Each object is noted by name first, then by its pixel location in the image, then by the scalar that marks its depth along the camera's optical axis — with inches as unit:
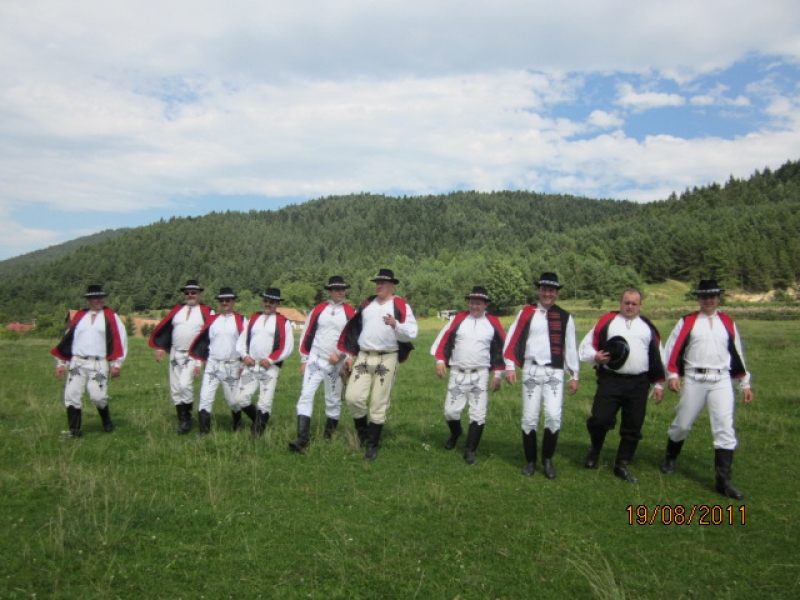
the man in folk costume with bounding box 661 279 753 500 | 272.1
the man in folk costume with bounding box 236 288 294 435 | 357.1
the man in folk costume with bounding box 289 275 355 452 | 346.6
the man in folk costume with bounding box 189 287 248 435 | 366.3
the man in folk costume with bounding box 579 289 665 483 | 291.4
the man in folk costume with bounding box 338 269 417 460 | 322.3
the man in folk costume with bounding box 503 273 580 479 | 291.1
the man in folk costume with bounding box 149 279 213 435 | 382.9
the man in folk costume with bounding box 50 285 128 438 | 361.1
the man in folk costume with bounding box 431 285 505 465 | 319.6
